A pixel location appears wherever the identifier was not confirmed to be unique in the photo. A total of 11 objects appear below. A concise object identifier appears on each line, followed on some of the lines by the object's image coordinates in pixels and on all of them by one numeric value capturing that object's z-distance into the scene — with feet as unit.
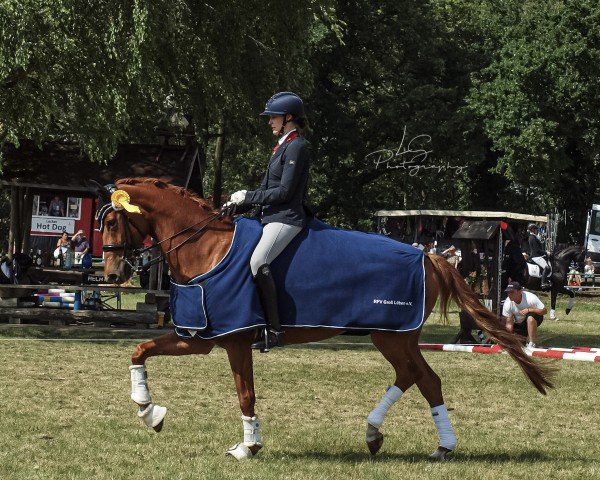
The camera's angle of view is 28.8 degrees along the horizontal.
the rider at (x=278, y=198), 30.96
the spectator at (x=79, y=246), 100.73
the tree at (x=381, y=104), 154.30
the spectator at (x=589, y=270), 146.26
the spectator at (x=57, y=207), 100.22
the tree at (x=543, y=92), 155.43
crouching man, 64.90
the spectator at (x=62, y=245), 99.50
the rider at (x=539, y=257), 102.22
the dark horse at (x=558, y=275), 100.94
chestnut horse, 31.22
